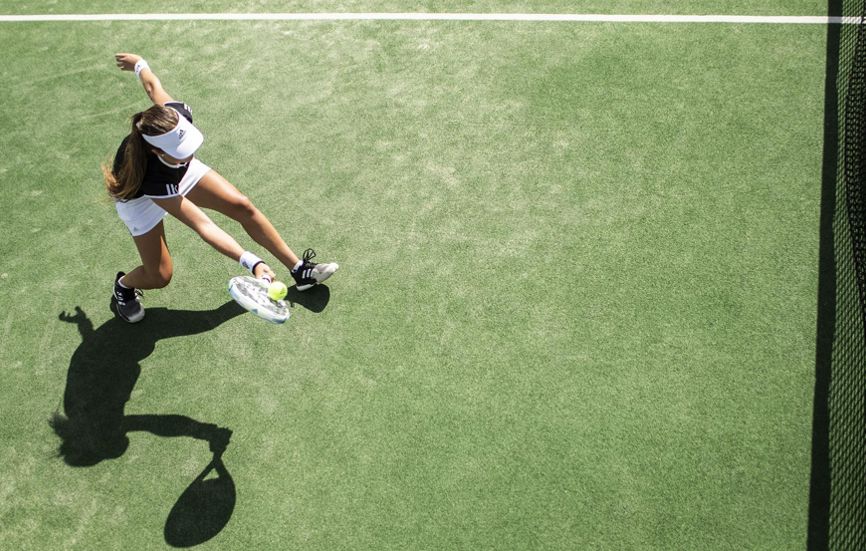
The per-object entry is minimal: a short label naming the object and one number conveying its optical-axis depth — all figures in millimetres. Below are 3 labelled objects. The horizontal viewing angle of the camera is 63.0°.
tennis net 4895
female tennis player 4980
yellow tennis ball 4965
